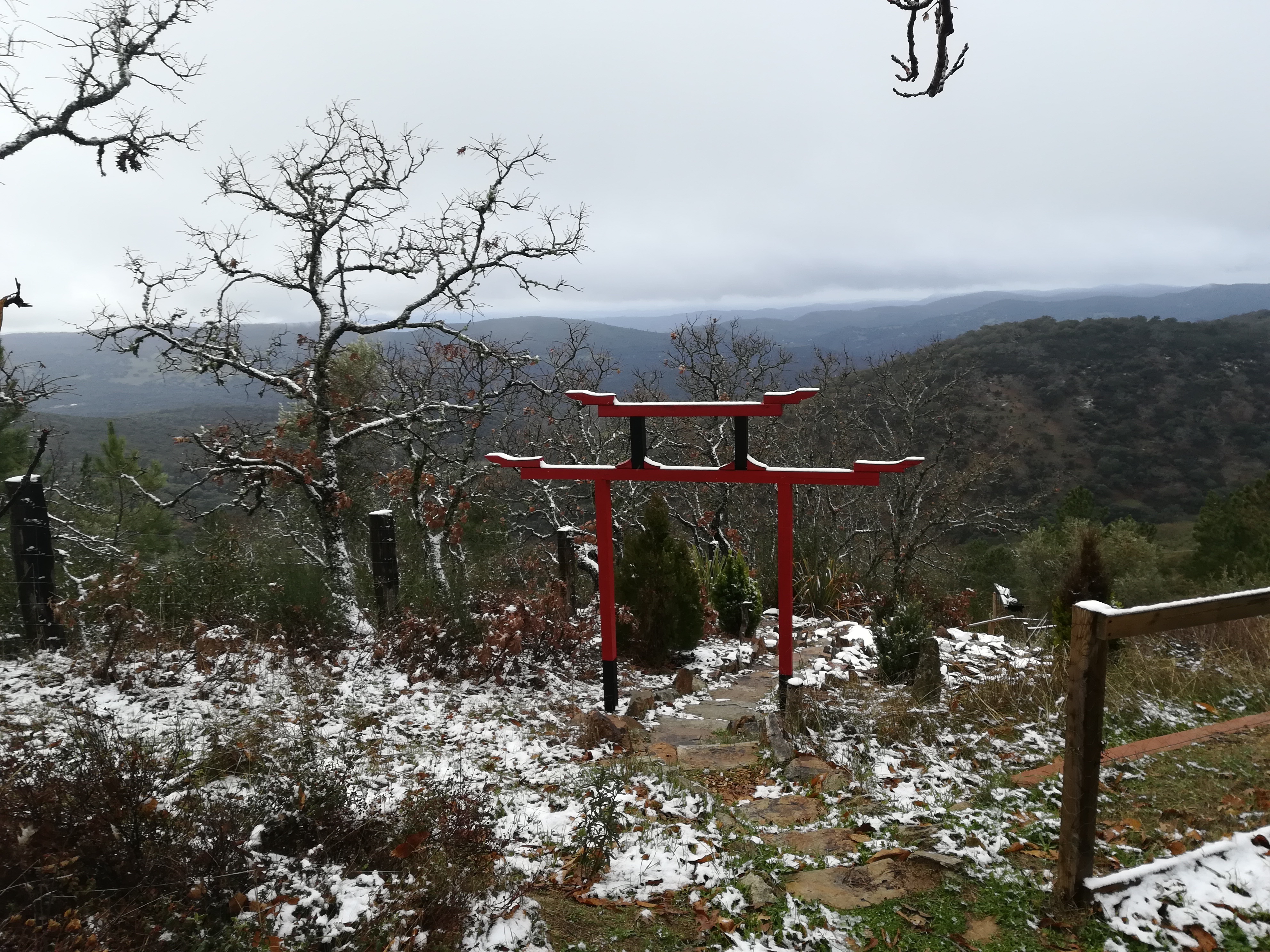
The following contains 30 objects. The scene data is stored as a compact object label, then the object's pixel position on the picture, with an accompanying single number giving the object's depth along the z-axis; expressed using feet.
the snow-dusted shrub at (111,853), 7.83
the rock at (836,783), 14.38
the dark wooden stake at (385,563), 22.99
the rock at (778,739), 16.08
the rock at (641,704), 20.43
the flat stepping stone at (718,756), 16.17
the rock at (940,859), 10.84
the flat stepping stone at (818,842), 11.82
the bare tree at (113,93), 19.99
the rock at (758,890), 10.28
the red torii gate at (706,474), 18.38
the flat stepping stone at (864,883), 10.37
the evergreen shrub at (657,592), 25.30
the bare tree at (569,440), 37.68
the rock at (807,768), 15.15
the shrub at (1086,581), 22.93
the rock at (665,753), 16.39
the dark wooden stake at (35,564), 18.86
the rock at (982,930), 9.43
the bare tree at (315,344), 23.85
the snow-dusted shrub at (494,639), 21.48
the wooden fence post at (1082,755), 9.11
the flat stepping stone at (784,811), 13.16
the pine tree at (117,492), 49.01
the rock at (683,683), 22.65
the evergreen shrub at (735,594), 29.86
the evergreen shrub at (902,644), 20.34
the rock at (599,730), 17.47
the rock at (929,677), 18.29
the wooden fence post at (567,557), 28.78
